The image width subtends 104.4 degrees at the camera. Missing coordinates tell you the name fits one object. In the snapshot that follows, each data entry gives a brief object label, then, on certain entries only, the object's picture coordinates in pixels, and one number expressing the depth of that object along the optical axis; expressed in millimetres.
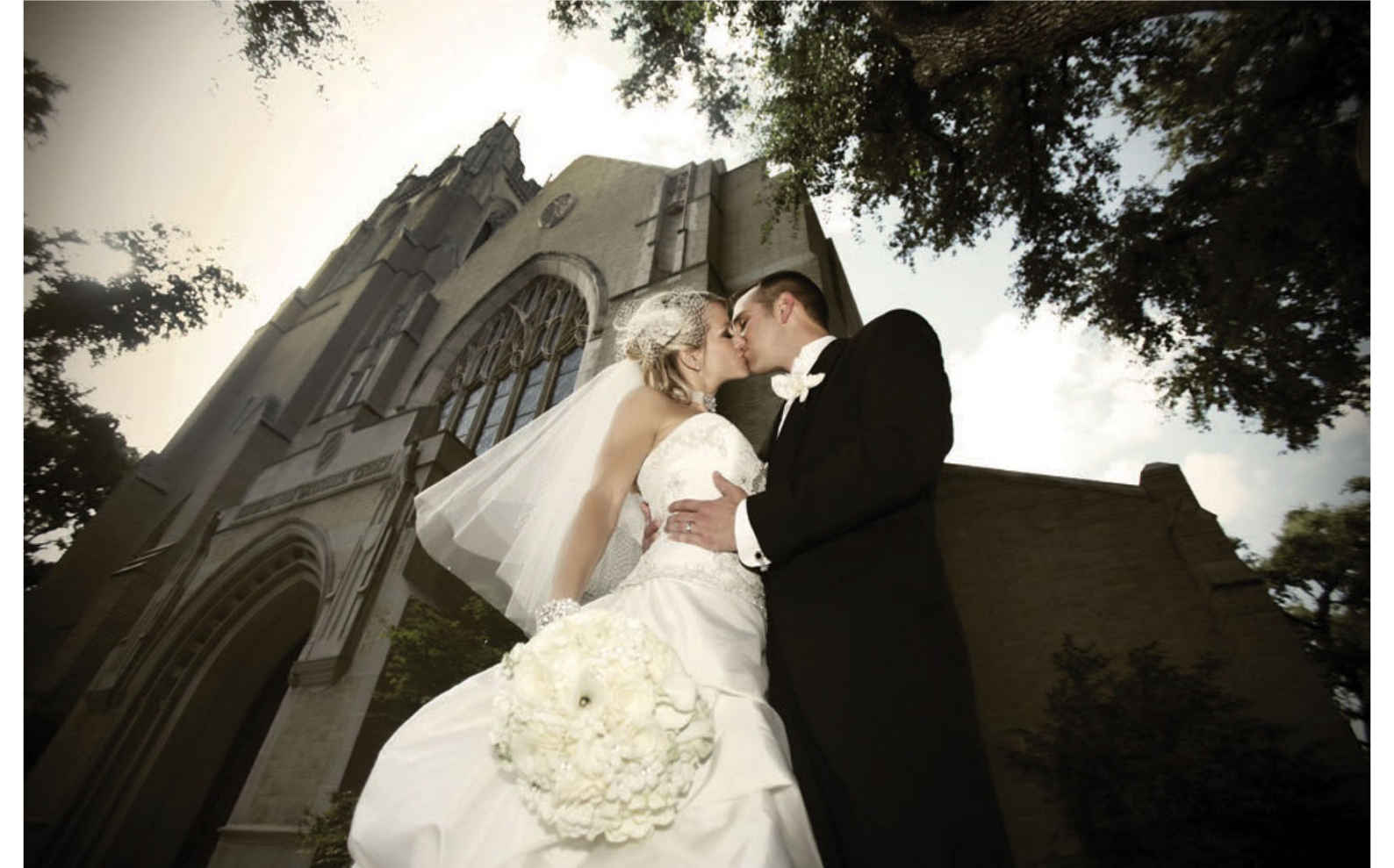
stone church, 6758
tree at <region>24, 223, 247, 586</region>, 10523
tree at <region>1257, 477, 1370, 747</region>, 7648
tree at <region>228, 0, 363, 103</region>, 7582
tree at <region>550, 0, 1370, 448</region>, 5566
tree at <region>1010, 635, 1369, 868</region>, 5016
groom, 1331
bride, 1316
